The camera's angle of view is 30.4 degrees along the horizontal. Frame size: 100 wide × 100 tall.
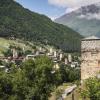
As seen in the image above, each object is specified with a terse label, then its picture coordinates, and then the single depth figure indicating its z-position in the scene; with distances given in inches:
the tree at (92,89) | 1012.3
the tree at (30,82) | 1730.2
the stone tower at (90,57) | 1224.9
